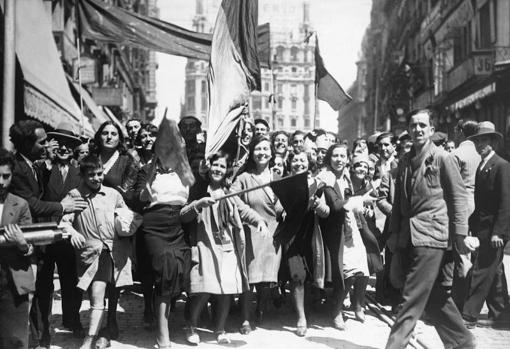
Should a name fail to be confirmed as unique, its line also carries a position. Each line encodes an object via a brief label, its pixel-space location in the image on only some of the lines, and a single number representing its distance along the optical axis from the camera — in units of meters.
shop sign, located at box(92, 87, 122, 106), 24.33
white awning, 10.99
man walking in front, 4.95
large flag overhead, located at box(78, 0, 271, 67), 8.76
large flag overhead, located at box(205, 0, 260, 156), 6.97
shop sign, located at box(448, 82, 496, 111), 21.50
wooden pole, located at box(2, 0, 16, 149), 8.66
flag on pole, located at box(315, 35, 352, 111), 9.43
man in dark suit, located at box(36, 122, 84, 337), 5.74
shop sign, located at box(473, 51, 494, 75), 21.78
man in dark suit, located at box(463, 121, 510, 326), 6.44
